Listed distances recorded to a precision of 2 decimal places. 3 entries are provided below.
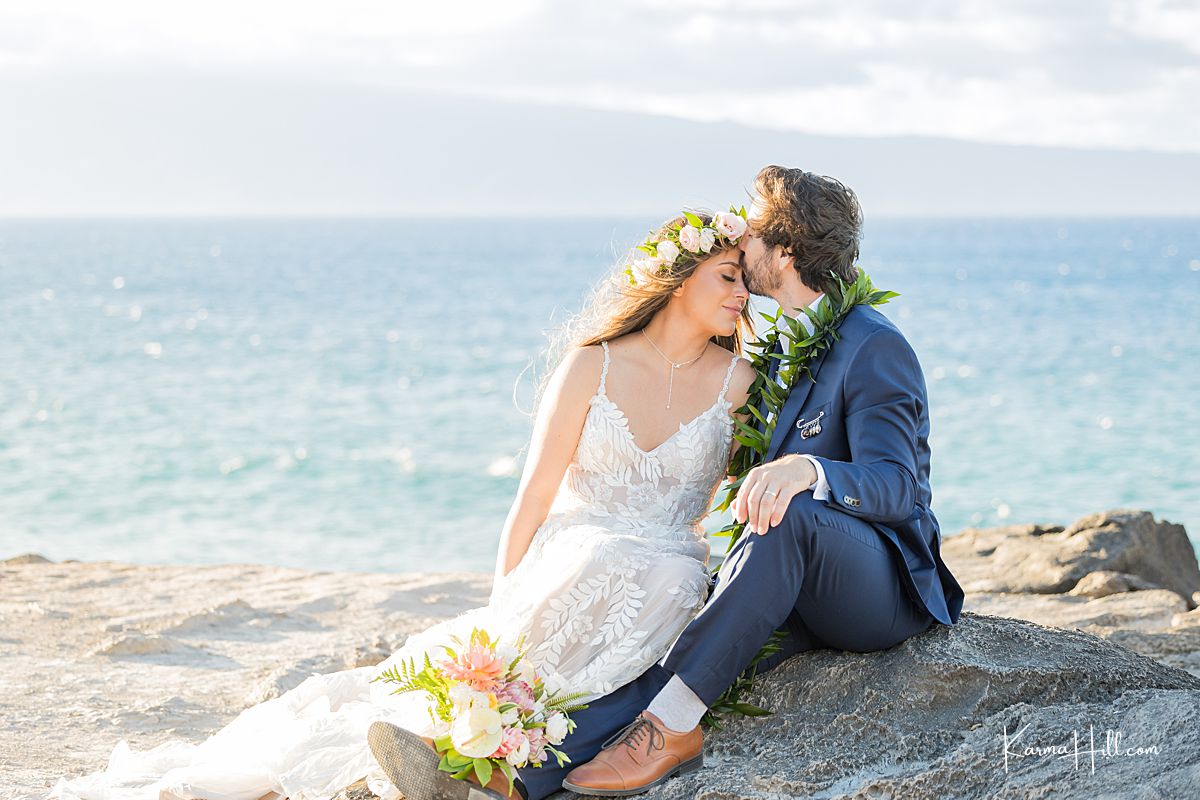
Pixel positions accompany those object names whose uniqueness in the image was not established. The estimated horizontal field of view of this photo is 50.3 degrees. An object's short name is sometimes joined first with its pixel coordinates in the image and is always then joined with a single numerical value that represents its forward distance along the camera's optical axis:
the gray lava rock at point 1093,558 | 7.91
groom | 3.68
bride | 4.00
